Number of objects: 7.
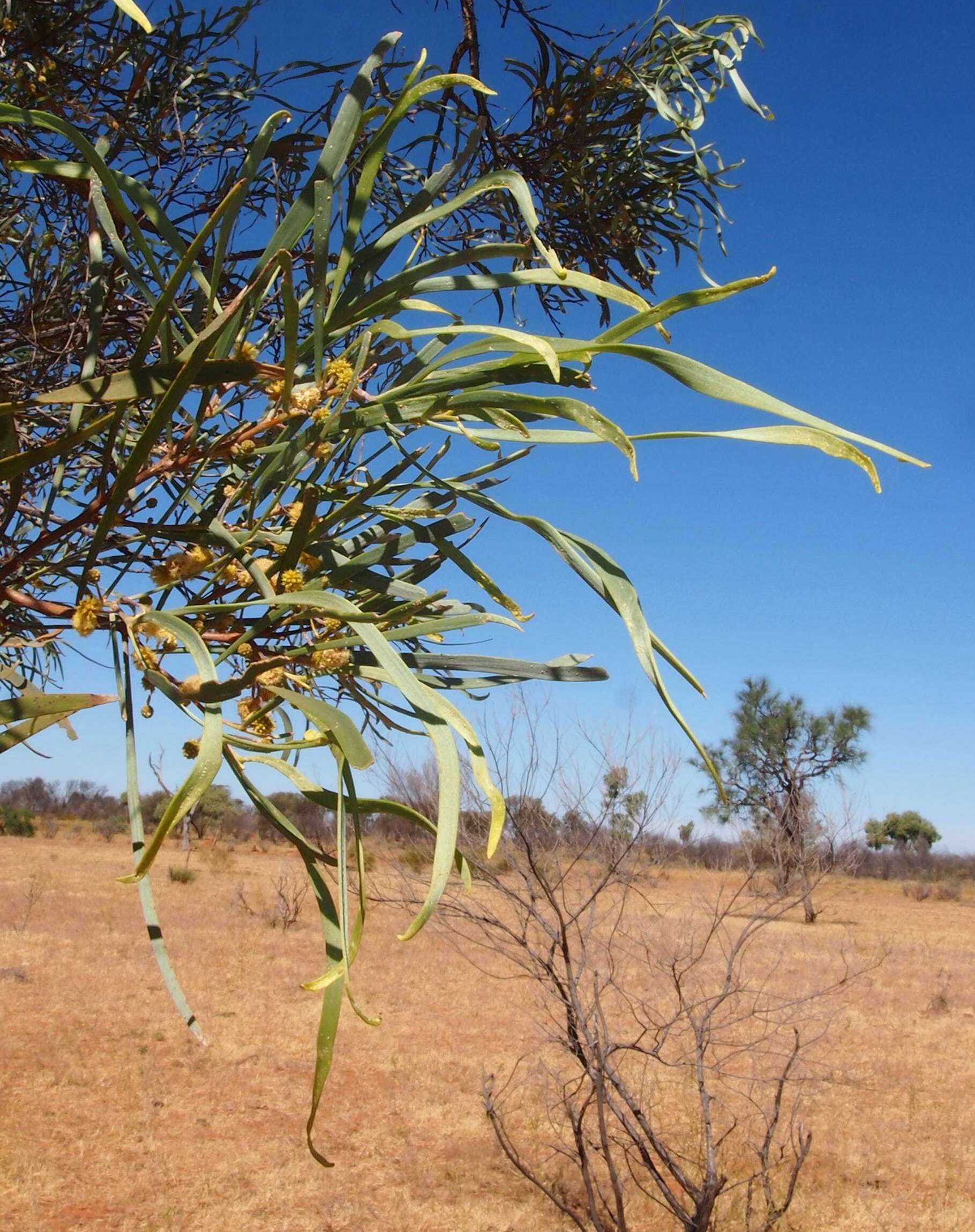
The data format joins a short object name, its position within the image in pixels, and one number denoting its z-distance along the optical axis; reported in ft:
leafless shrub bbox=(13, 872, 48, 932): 35.29
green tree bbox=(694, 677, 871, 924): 67.31
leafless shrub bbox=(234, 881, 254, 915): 41.09
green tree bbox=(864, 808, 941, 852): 105.29
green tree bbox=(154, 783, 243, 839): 72.81
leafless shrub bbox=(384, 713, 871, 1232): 13.62
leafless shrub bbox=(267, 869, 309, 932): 39.29
